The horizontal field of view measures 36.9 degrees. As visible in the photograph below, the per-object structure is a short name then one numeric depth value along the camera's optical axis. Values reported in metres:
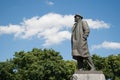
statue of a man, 9.88
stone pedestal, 9.53
